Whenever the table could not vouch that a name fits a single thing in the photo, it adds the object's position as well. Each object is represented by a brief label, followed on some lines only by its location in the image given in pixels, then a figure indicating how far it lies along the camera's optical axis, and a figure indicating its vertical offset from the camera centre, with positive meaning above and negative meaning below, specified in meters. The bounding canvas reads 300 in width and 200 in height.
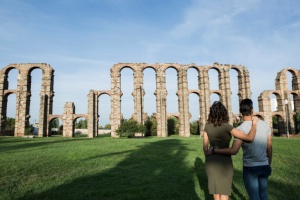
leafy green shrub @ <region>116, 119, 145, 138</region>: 32.06 -0.78
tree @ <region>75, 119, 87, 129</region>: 90.79 -0.12
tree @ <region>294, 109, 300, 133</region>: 38.84 +0.06
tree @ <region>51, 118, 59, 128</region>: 91.91 +0.03
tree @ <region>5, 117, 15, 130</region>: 69.44 +0.78
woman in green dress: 3.36 -0.47
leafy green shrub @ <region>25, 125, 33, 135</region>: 37.03 -0.98
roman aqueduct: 37.75 +4.25
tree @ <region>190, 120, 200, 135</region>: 47.74 -1.18
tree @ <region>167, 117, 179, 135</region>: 45.94 -1.06
